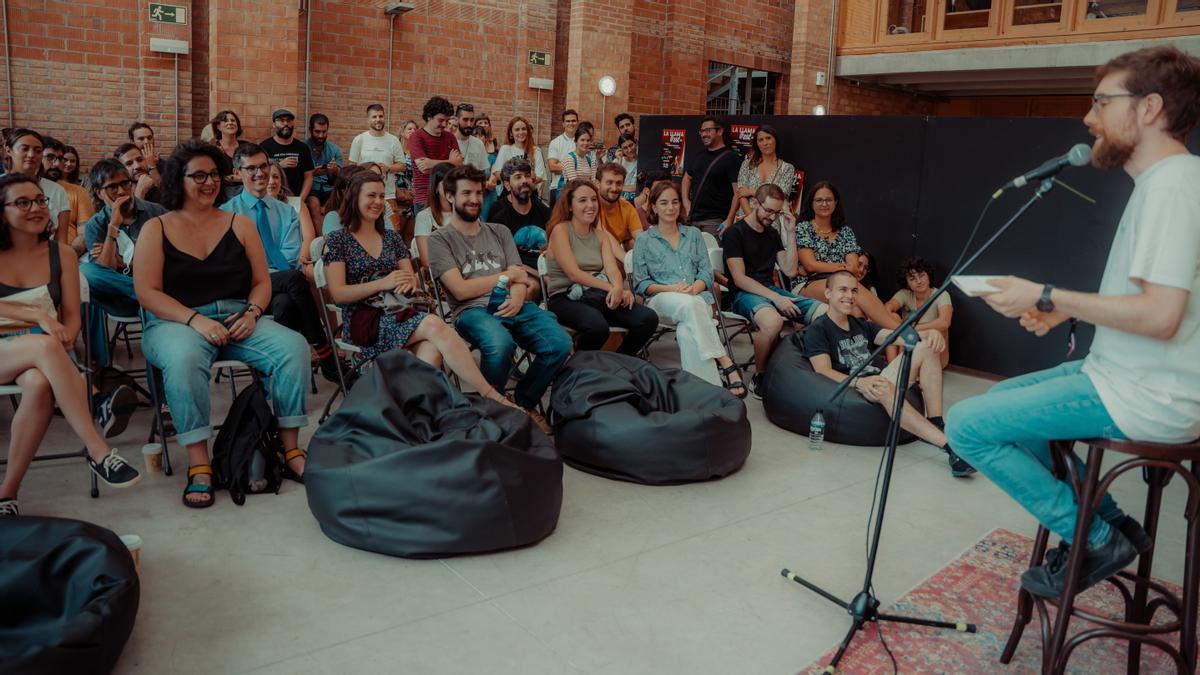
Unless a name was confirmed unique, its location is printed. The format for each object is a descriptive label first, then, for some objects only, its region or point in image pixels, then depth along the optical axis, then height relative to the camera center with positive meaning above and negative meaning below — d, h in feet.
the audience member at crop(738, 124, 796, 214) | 25.27 +0.68
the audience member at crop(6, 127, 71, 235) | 17.25 -0.15
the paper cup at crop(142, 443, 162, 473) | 12.17 -3.94
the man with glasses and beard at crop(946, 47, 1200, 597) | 6.64 -0.83
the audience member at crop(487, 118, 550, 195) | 29.01 +1.04
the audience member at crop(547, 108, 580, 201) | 29.28 +0.97
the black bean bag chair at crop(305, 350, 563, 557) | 9.78 -3.34
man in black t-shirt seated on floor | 15.23 -2.63
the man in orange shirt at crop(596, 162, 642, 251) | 18.98 -0.52
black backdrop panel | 19.19 -0.02
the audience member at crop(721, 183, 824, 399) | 18.25 -1.80
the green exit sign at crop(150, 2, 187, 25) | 27.91 +4.62
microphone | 6.93 +0.35
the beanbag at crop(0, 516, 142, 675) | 6.69 -3.45
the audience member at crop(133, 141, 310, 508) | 11.59 -1.91
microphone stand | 8.03 -3.28
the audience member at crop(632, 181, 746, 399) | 16.94 -1.89
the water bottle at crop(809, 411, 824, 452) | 14.26 -3.87
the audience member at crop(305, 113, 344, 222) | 26.04 +0.43
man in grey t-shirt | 14.66 -2.07
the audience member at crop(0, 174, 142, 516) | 10.36 -2.11
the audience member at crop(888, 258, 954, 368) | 19.99 -2.20
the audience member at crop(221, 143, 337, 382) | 16.43 -1.47
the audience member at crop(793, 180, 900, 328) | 20.68 -1.03
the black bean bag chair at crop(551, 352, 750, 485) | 12.53 -3.32
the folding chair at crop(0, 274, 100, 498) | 10.47 -2.76
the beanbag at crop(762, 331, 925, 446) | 15.06 -3.52
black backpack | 11.69 -3.63
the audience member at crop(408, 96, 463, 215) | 24.40 +0.87
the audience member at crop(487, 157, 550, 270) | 19.30 -0.69
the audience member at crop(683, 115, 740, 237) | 26.48 -0.07
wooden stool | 7.05 -2.85
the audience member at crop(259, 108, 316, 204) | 24.39 +0.46
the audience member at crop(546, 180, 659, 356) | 16.61 -1.83
